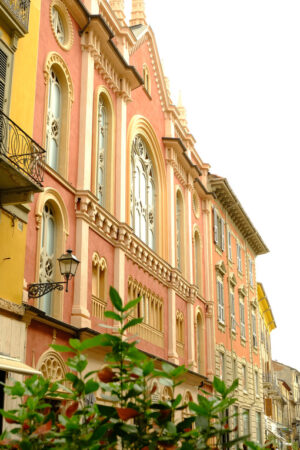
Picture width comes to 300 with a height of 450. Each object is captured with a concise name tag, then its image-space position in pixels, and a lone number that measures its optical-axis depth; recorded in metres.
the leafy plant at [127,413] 2.73
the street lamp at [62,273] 13.88
